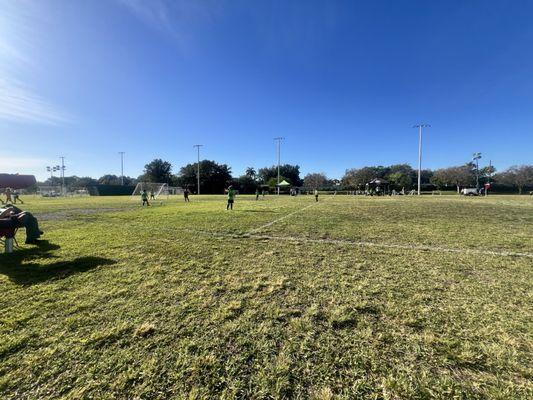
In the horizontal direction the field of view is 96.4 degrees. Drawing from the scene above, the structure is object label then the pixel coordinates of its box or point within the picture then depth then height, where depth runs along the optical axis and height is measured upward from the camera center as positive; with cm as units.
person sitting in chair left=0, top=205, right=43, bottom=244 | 563 -74
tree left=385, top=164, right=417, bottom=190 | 8068 +394
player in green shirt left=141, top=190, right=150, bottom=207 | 2105 -37
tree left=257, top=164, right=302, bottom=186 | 9775 +759
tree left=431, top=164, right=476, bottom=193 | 7125 +429
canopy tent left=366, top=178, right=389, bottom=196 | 4383 +86
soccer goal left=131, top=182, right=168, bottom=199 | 3956 +64
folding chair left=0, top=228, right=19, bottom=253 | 559 -105
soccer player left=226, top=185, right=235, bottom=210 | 1617 -24
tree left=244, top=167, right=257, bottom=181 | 10602 +850
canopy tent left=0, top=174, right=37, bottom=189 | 641 +32
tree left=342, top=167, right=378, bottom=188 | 8444 +538
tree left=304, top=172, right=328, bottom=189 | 9782 +465
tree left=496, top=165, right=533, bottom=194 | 6275 +370
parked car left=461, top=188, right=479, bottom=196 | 4569 -25
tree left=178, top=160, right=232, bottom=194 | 8188 +544
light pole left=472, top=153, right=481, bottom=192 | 7488 +1092
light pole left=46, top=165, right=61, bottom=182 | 7678 +782
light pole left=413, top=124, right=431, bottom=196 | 4674 +821
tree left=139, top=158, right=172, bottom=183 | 9062 +759
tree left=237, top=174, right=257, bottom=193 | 7994 +265
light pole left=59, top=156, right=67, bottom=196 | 5795 +26
